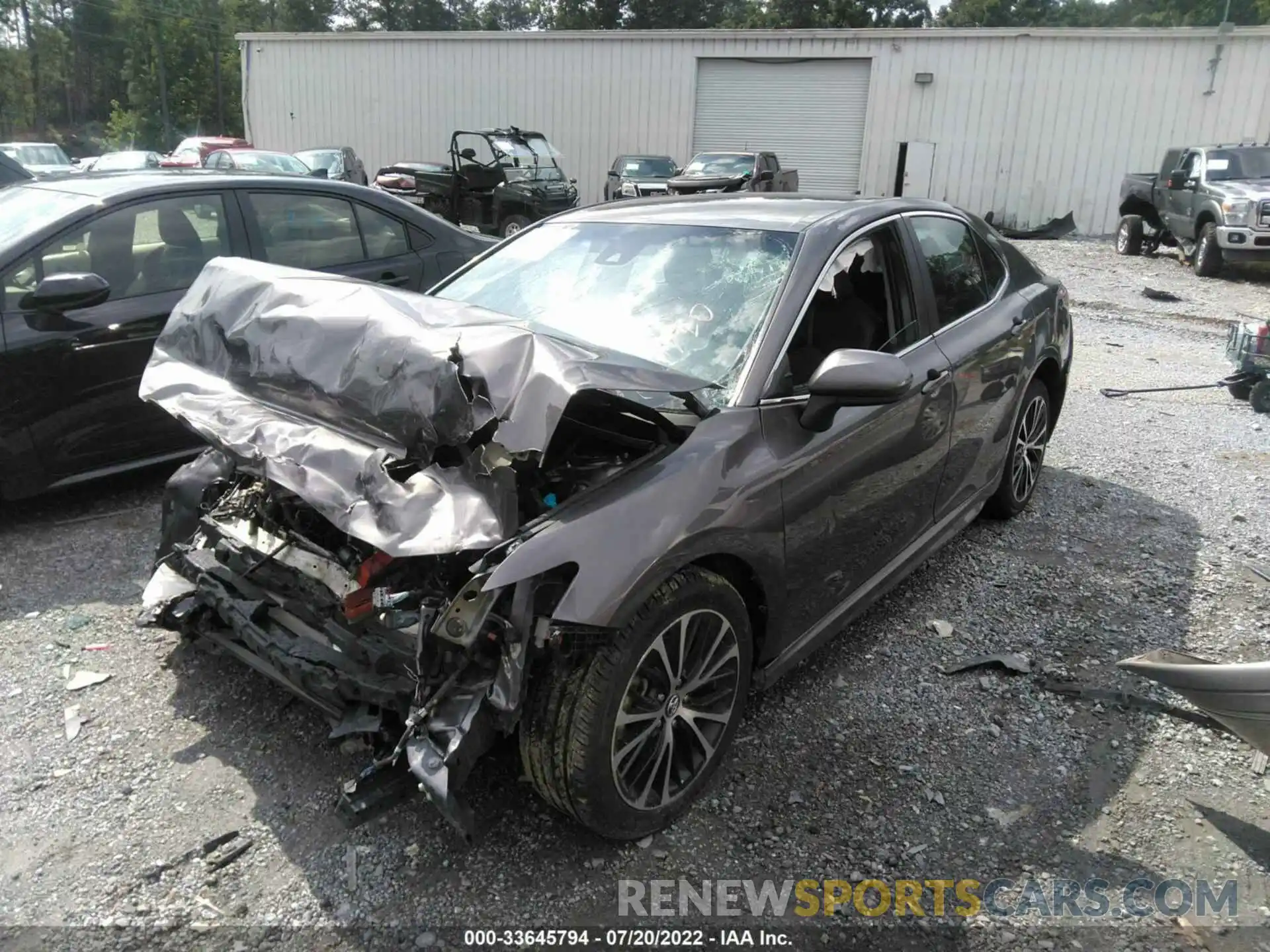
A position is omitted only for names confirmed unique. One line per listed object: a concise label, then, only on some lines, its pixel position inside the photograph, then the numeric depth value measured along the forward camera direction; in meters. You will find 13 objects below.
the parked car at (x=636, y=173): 19.45
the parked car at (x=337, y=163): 19.60
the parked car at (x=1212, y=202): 12.92
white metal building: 20.98
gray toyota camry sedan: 2.22
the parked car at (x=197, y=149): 22.86
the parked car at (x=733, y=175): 17.36
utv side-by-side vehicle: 17.27
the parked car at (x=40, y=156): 25.77
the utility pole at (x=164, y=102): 51.09
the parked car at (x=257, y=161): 16.50
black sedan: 4.19
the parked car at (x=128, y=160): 22.81
